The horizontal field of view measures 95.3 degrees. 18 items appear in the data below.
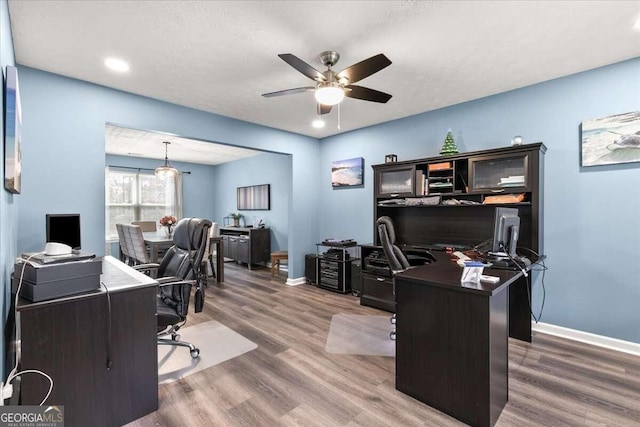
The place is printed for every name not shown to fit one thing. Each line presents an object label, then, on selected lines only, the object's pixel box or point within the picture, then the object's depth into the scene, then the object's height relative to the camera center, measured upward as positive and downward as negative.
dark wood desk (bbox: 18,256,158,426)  1.47 -0.78
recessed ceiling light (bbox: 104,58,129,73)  2.53 +1.31
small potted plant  7.51 -0.19
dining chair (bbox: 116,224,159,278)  4.45 -0.57
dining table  4.55 -0.56
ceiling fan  2.06 +1.04
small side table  5.56 -0.90
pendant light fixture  5.71 +0.77
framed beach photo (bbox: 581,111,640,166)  2.59 +0.65
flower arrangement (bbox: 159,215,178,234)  5.23 -0.20
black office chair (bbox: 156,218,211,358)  2.35 -0.56
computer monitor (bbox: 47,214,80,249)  2.57 -0.16
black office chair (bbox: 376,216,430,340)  2.76 -0.39
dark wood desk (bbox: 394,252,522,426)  1.67 -0.82
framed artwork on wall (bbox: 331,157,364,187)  4.72 +0.64
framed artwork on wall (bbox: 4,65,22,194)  1.62 +0.46
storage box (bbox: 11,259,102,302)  1.47 -0.36
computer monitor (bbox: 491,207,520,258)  2.41 -0.19
